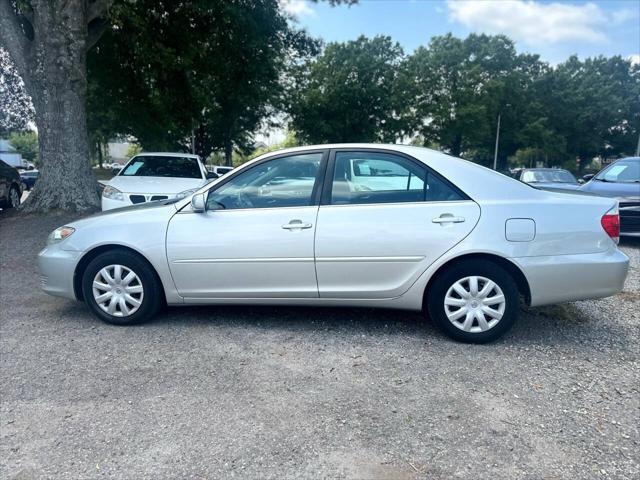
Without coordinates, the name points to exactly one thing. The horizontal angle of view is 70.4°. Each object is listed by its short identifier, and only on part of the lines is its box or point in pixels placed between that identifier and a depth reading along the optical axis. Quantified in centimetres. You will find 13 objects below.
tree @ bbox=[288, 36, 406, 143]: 3481
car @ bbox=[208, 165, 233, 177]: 2085
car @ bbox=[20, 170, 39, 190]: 2702
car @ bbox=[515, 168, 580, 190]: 1296
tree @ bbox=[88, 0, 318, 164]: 1155
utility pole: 4292
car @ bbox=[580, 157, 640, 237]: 772
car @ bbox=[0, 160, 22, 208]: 1126
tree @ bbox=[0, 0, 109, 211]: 916
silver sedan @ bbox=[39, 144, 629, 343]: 358
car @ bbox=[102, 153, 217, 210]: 768
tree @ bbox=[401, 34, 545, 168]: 3916
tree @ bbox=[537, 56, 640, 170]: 4600
